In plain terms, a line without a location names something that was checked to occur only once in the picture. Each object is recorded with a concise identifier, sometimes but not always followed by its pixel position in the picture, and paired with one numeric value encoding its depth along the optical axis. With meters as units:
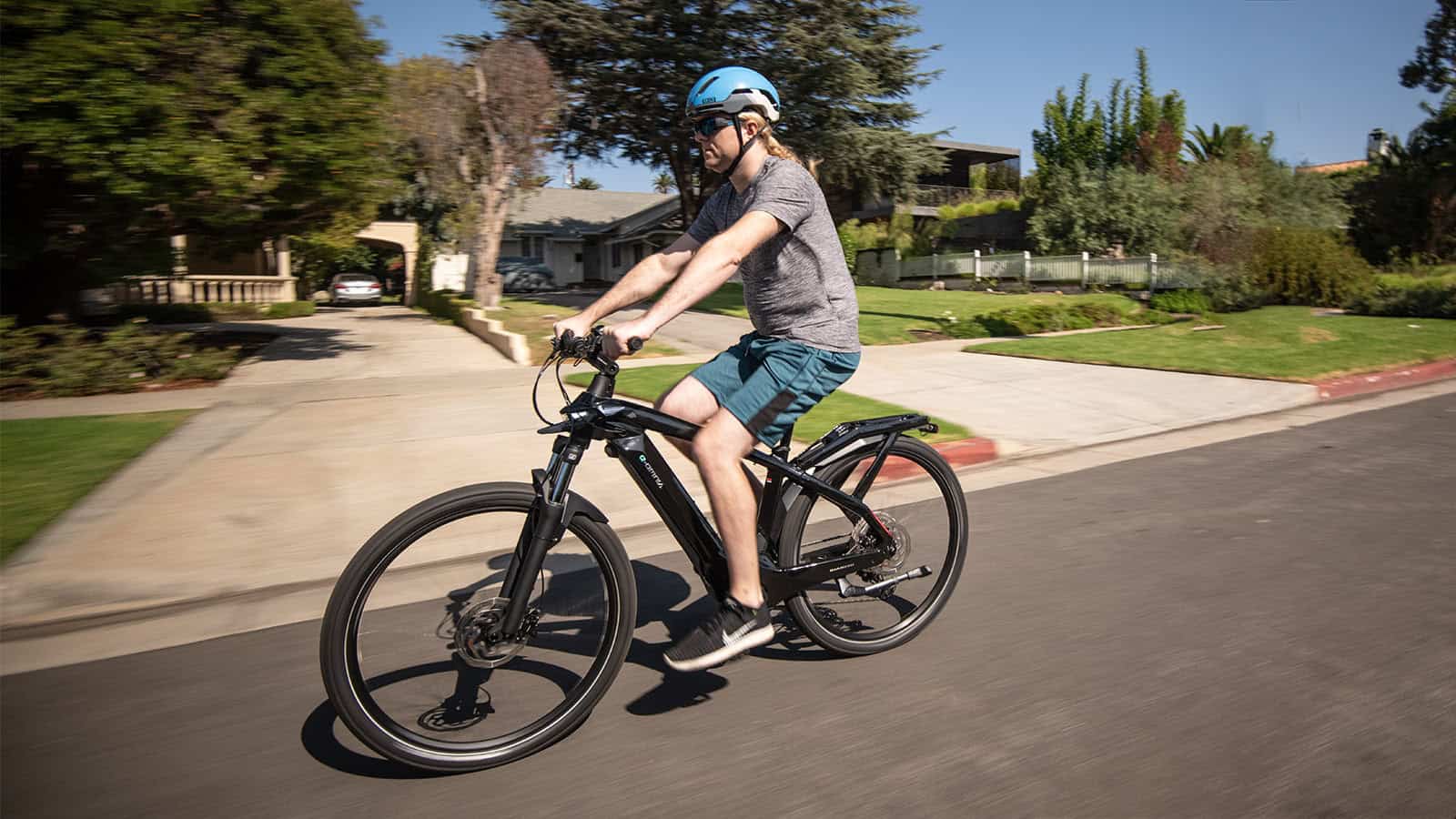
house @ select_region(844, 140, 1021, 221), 44.25
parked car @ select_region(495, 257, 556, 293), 38.59
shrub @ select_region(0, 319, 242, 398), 10.95
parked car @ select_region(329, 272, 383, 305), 35.12
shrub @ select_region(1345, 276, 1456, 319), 19.50
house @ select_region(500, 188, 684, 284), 46.16
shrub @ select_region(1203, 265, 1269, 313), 21.78
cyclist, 3.16
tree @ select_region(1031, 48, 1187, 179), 48.81
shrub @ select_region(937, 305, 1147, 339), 17.05
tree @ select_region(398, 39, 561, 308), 22.00
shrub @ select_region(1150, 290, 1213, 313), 20.22
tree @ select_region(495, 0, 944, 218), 23.61
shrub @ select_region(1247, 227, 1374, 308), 22.75
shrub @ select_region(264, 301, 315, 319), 26.23
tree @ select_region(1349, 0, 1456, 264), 32.03
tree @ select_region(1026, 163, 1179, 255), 31.62
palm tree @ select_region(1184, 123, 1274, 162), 44.16
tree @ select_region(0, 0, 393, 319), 10.87
